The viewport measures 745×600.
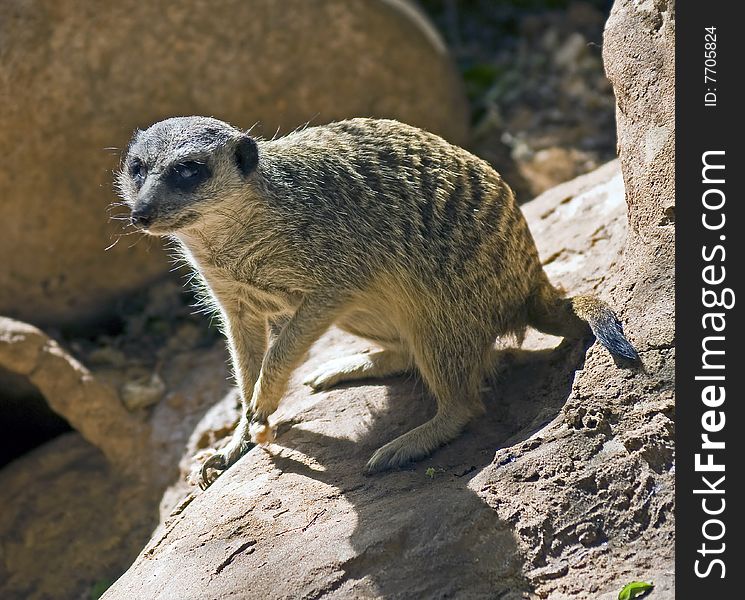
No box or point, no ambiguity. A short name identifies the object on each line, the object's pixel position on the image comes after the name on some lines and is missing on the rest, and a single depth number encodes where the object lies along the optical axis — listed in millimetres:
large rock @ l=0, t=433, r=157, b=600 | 9320
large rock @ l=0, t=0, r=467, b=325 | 10602
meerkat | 6969
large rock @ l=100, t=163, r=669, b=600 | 5617
